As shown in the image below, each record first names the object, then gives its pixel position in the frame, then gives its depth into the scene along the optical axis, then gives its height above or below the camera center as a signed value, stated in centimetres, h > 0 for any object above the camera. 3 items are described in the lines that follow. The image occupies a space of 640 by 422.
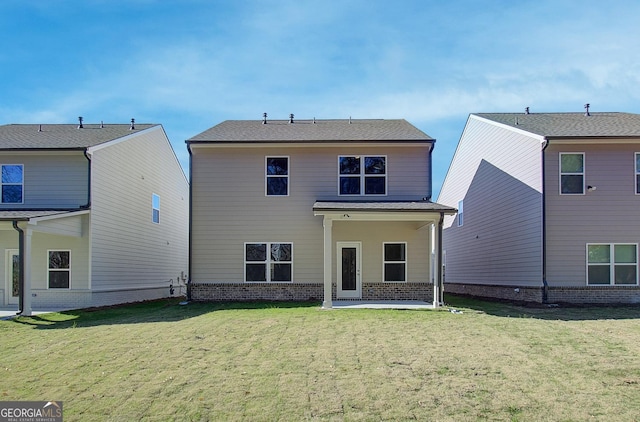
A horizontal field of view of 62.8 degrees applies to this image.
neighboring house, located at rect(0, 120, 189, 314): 1667 +72
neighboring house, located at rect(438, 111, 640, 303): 1614 +72
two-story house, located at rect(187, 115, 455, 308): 1753 +47
